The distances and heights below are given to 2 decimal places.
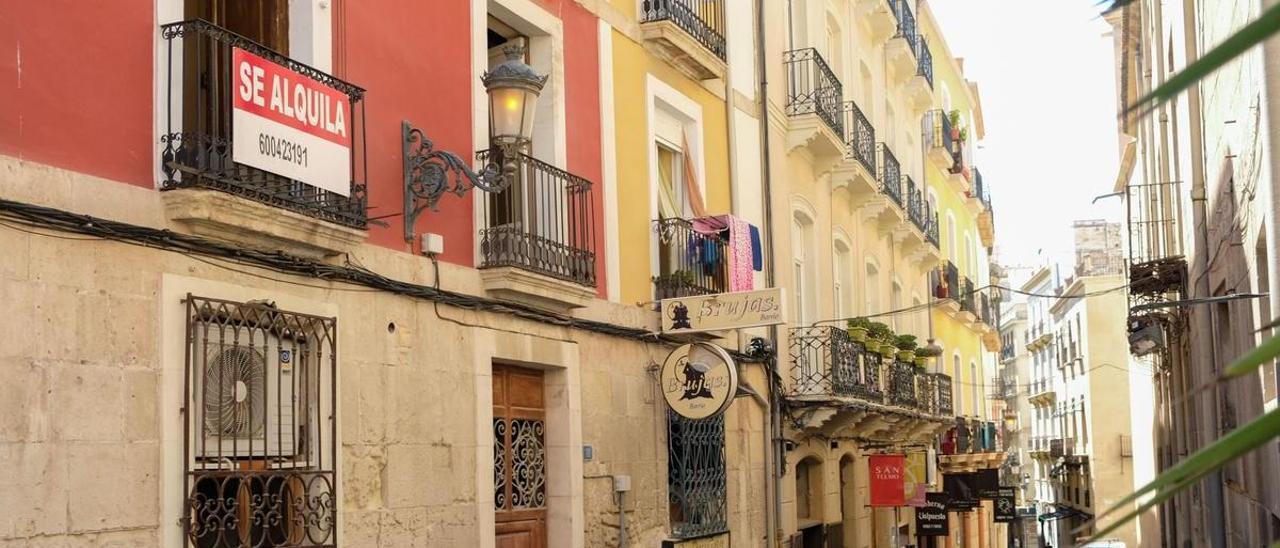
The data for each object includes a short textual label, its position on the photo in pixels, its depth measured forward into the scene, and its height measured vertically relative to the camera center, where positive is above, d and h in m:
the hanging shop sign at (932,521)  23.05 -1.68
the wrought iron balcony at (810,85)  17.38 +3.98
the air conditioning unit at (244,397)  7.20 +0.18
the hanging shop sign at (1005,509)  31.81 -2.13
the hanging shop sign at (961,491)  26.30 -1.45
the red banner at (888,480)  19.98 -0.89
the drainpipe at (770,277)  15.23 +1.50
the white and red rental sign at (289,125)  7.27 +1.59
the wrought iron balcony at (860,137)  20.06 +3.93
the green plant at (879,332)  19.16 +1.09
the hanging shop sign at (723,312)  12.12 +0.90
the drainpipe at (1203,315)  13.13 +0.86
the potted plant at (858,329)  18.48 +1.08
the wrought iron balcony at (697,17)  13.04 +3.71
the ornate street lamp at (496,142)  9.22 +1.77
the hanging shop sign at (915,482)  22.36 -1.05
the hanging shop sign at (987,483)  28.94 -1.41
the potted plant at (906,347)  21.14 +0.97
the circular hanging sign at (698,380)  12.13 +0.33
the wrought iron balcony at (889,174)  22.77 +3.83
